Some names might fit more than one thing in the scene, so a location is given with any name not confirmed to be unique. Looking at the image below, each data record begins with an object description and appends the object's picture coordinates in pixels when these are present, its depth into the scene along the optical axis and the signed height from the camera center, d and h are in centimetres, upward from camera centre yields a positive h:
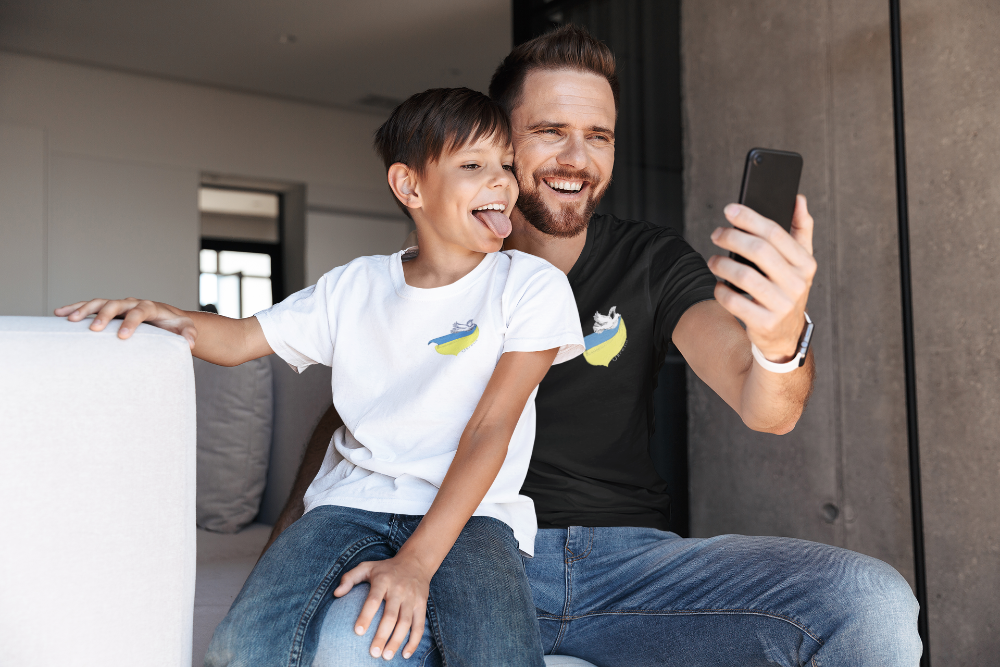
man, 100 -11
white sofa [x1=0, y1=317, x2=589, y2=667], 83 -15
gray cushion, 199 -22
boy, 95 -7
